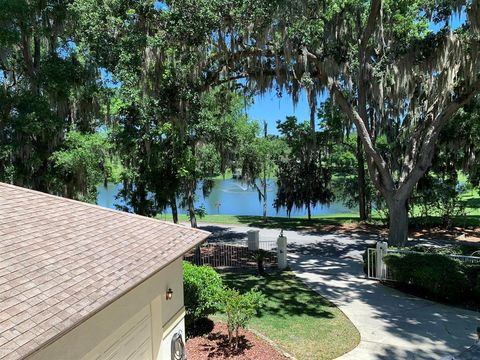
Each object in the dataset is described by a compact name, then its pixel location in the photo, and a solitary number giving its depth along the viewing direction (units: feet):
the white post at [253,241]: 51.86
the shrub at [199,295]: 26.71
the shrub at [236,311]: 24.52
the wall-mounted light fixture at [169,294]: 20.10
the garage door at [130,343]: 15.23
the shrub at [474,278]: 32.42
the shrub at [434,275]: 32.99
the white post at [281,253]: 44.93
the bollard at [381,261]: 39.17
